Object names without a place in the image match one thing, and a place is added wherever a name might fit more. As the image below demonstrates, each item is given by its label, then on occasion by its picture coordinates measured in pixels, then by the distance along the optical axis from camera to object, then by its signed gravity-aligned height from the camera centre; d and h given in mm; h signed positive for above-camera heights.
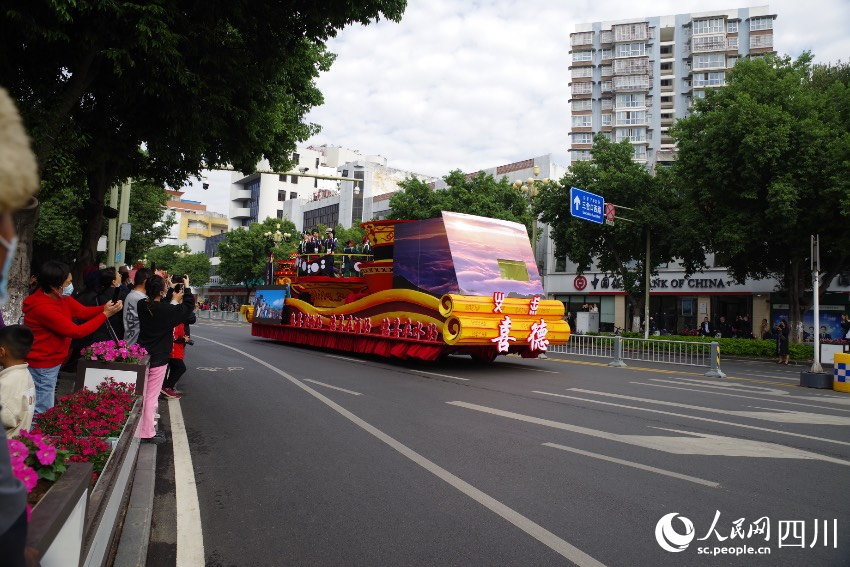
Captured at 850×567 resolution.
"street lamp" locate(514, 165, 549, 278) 25766 +5743
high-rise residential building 62812 +29487
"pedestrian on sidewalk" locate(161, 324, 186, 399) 9461 -1040
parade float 13352 +492
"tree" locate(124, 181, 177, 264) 27750 +4132
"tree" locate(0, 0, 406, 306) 7012 +3229
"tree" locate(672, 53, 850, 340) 20469 +5888
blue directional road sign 22531 +4599
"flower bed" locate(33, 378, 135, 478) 3443 -860
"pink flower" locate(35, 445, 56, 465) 2277 -613
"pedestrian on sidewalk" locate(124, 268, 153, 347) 6887 -32
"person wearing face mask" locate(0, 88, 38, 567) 1317 +204
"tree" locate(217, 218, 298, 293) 55906 +5549
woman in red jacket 4957 -226
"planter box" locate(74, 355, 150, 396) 5812 -713
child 3348 -509
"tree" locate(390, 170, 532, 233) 34906 +7232
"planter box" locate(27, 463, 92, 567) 1819 -731
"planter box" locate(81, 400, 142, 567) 2564 -1031
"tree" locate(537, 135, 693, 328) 28562 +5370
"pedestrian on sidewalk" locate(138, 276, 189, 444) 6473 -272
